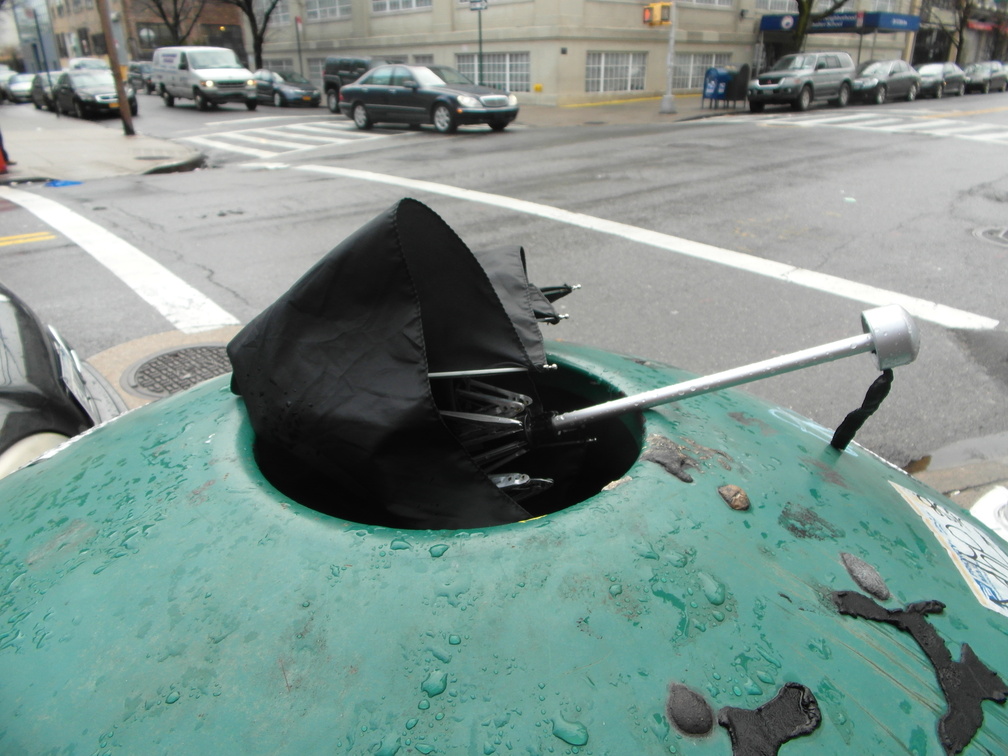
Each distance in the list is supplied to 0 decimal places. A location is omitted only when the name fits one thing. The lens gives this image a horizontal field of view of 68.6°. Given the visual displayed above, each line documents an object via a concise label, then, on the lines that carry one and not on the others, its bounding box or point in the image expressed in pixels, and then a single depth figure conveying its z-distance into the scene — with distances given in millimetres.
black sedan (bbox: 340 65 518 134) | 18766
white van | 27688
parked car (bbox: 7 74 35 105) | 40062
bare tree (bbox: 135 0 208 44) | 49219
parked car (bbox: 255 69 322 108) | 29906
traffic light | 24062
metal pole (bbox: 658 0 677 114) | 24297
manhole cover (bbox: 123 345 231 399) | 4680
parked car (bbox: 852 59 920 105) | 28031
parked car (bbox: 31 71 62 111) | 30619
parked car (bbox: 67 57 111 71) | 43094
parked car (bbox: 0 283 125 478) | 2529
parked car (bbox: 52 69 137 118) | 25969
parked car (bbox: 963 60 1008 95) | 37969
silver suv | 24781
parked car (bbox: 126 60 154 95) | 38844
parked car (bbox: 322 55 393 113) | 26391
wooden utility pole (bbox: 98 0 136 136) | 17094
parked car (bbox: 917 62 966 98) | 33562
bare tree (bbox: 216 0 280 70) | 39312
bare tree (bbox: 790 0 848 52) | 32000
